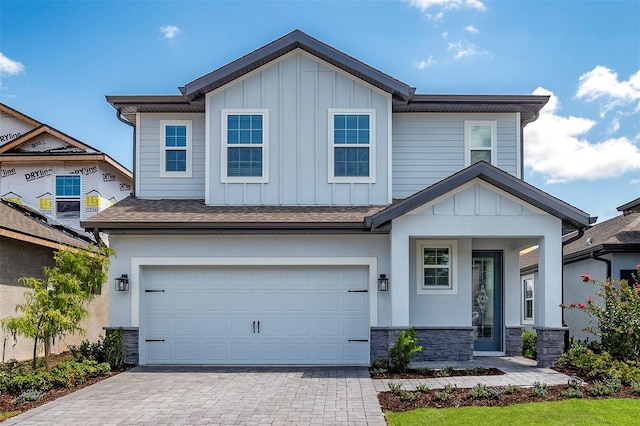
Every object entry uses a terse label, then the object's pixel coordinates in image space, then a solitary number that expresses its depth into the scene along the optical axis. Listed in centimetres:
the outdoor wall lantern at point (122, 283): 1254
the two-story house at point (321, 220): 1170
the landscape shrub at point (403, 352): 1100
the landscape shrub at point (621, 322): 1041
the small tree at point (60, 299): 1079
